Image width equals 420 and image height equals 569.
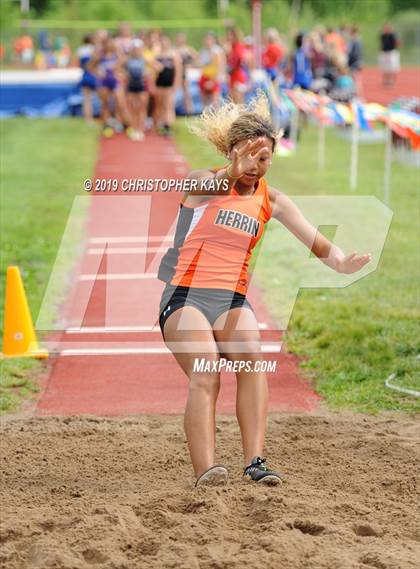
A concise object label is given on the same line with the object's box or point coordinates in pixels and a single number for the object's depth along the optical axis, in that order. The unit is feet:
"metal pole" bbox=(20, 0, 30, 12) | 167.64
